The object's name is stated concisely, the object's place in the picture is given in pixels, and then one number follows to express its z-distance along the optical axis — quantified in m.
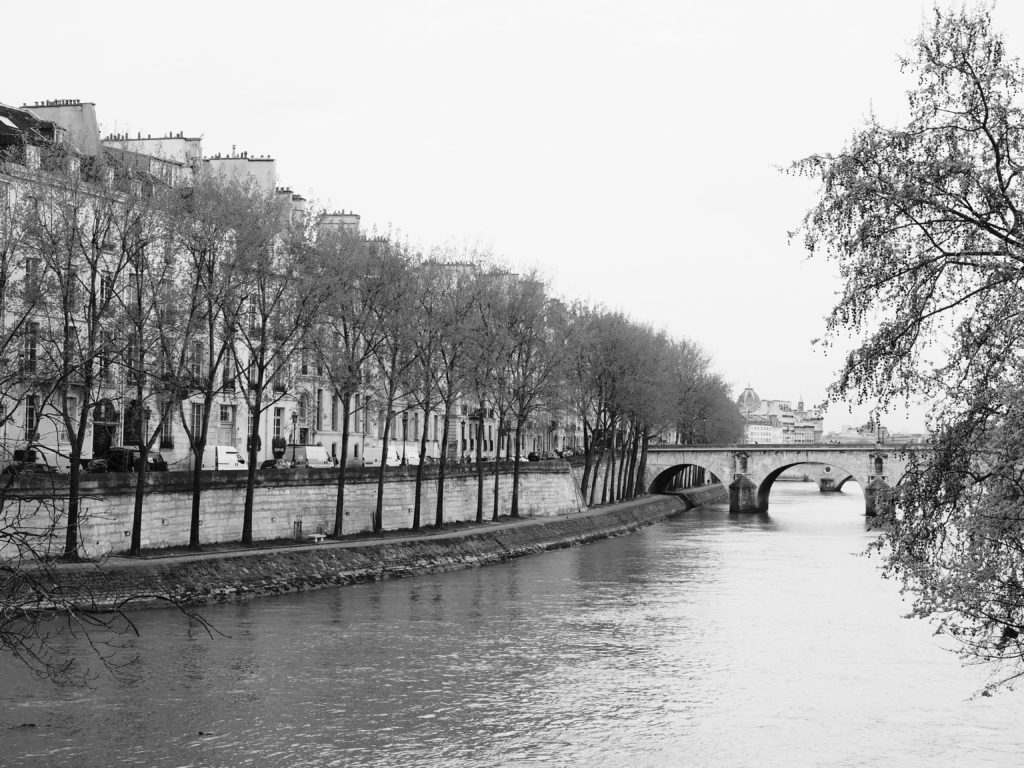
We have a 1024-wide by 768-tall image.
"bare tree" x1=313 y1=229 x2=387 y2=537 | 49.53
